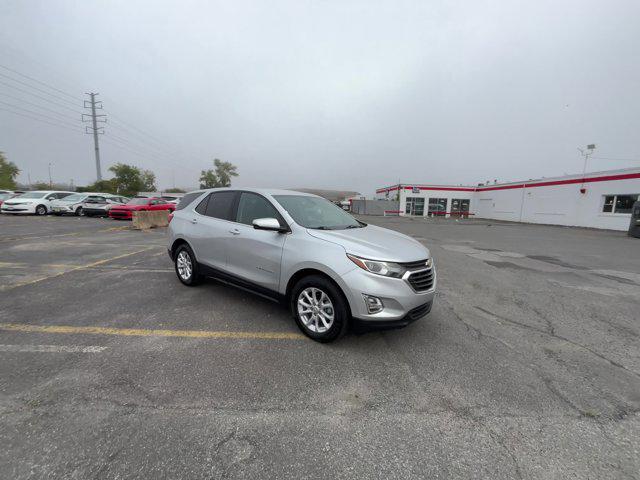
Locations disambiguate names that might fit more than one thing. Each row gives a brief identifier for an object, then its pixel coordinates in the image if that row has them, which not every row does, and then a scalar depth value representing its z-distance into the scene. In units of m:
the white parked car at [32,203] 18.30
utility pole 38.55
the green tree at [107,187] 56.82
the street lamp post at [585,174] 23.00
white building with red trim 20.69
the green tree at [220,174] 79.19
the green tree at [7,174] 50.69
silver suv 2.97
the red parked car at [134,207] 16.02
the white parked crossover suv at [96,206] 19.31
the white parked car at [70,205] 19.25
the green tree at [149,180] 79.31
